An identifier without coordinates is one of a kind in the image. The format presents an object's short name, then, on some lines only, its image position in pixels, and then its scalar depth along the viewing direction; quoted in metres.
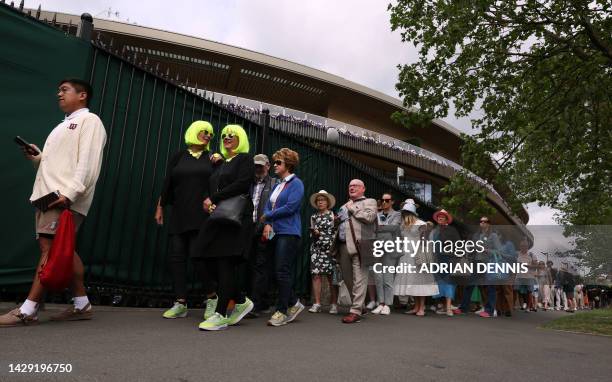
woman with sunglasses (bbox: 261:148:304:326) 4.61
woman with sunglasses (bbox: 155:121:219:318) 4.36
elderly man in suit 5.41
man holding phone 3.37
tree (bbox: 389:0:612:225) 8.71
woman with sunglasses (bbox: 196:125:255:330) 3.92
